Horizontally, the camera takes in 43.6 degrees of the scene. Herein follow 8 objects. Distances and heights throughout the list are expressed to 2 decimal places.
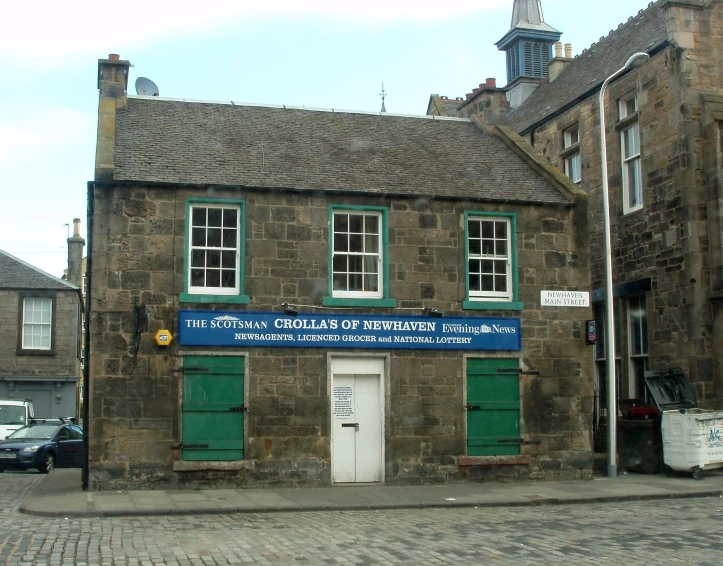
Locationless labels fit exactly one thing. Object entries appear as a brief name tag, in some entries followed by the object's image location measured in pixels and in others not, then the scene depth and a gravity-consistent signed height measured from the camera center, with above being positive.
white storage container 17.66 -1.07
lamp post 18.12 +1.31
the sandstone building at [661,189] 20.34 +4.74
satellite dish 21.12 +7.03
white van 28.39 -0.77
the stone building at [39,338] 37.91 +2.18
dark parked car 22.98 -1.50
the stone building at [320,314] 16.08 +1.37
